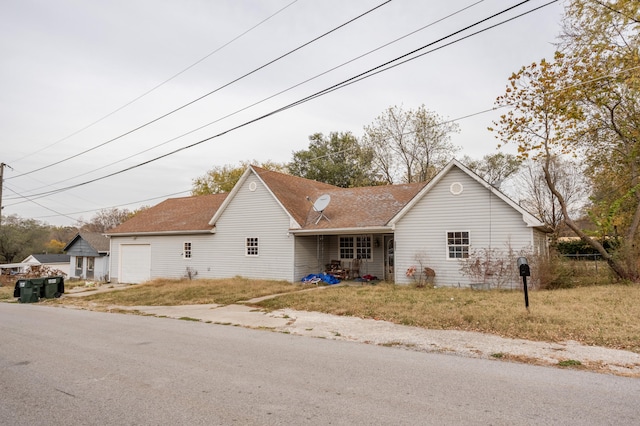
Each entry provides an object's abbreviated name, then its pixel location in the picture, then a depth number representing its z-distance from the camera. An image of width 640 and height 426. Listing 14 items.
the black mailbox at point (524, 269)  9.53
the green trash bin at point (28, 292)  18.05
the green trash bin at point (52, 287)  18.81
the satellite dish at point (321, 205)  20.59
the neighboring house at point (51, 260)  45.74
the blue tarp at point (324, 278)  19.19
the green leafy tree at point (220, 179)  46.66
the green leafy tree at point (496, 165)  40.22
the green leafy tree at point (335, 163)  39.25
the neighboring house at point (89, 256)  31.98
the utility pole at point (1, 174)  28.46
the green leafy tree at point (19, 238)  52.14
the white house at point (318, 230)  16.19
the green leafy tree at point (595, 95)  15.54
